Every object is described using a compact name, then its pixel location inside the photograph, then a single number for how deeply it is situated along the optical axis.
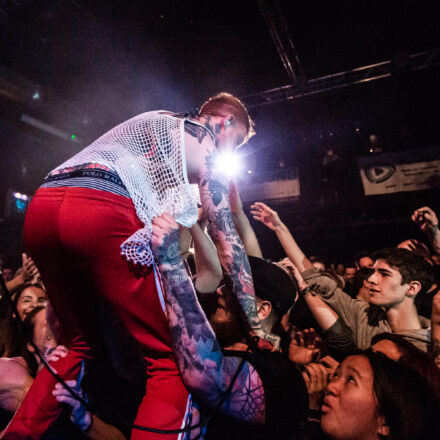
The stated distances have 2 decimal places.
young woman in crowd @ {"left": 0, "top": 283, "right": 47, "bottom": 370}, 2.61
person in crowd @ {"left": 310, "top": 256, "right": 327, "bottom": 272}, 5.95
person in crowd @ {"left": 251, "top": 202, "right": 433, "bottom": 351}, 2.40
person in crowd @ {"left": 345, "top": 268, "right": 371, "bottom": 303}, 3.43
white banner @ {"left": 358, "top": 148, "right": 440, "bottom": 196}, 7.82
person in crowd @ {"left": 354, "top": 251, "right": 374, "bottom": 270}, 5.18
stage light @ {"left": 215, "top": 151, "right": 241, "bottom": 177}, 1.65
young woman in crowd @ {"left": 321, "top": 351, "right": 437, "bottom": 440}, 1.28
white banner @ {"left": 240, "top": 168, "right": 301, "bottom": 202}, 9.53
